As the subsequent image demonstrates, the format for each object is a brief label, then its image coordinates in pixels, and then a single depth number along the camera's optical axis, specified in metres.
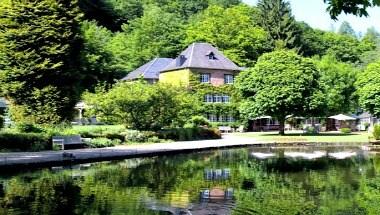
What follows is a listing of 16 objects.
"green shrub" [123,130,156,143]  41.66
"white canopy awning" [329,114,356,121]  70.99
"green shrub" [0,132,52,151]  31.84
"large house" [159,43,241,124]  65.69
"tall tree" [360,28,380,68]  88.94
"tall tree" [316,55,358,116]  75.56
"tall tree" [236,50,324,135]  55.41
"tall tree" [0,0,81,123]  39.72
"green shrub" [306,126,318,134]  60.93
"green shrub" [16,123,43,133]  35.53
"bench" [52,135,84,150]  33.75
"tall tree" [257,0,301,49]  87.44
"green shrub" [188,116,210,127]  53.88
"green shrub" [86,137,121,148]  36.47
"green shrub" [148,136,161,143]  43.25
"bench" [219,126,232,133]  64.00
